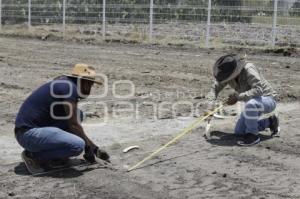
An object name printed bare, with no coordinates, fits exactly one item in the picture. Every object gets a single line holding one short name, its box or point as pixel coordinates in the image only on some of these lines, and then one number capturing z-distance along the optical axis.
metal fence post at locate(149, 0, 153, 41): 23.41
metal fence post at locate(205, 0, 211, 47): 21.12
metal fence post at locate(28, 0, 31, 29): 29.44
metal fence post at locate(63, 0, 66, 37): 27.39
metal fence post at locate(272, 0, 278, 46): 19.77
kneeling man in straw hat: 6.47
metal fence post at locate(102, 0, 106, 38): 25.31
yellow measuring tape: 7.17
